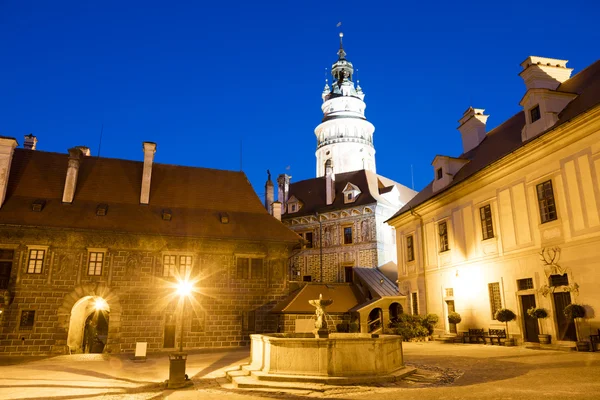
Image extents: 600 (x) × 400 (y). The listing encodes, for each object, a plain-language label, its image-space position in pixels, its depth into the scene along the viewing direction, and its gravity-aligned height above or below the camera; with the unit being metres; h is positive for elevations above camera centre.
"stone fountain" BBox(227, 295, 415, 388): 10.04 -1.22
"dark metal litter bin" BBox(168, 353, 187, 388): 10.94 -1.52
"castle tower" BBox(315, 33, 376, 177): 52.97 +21.95
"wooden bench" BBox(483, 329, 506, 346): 17.82 -1.04
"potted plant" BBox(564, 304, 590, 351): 13.53 -0.14
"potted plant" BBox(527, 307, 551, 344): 15.39 -0.19
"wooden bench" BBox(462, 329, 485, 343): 18.83 -1.09
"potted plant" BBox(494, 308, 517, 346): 17.16 -0.24
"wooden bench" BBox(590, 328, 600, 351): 13.31 -0.93
